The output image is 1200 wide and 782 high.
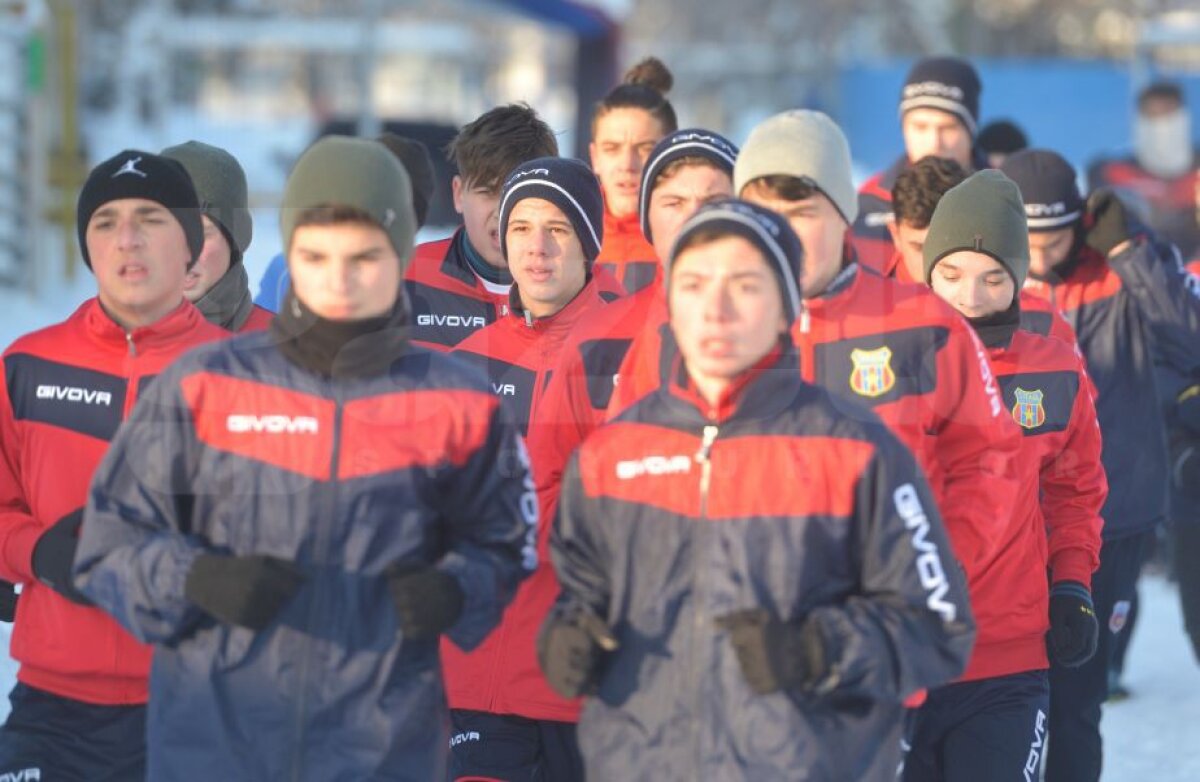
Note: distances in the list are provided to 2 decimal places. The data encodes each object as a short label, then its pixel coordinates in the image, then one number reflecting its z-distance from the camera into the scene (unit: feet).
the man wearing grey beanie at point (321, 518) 23.30
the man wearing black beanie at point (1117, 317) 42.86
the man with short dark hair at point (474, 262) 39.01
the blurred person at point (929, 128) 48.93
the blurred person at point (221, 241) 34.63
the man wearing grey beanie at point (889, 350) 27.78
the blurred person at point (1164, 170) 91.15
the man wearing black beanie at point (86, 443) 27.63
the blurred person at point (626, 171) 43.98
